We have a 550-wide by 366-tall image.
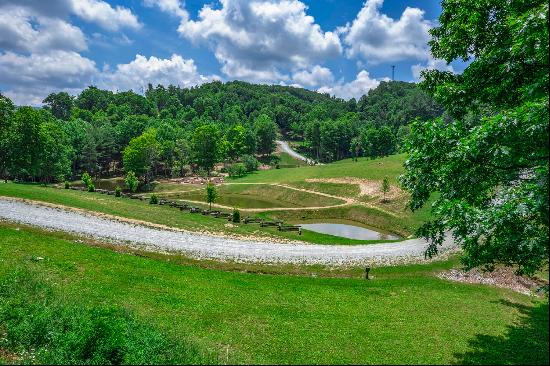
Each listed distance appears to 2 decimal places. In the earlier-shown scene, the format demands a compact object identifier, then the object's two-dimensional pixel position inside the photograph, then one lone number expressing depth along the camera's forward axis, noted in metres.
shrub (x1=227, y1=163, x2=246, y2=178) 123.88
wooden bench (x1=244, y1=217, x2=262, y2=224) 56.43
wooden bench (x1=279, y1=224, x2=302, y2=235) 52.44
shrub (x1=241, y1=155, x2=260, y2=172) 133.11
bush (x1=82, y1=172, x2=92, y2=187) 84.15
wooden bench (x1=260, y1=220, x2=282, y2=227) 54.43
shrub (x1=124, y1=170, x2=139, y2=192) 91.12
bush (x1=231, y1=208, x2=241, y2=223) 54.93
